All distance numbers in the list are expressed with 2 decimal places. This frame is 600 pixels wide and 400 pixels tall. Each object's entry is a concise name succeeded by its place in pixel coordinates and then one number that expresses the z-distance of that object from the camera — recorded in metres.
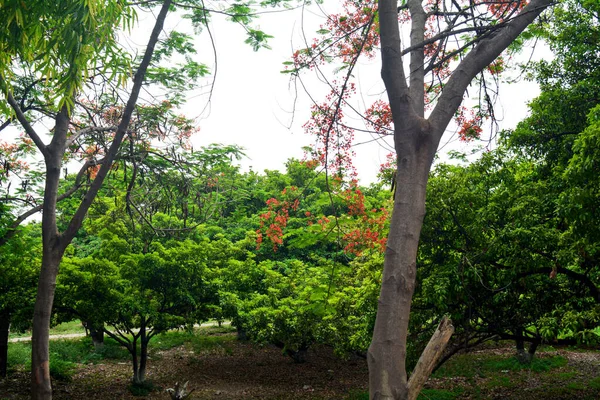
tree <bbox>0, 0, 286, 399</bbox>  4.78
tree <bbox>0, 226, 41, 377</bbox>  11.17
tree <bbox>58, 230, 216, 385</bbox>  11.58
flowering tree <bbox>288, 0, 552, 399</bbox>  2.83
